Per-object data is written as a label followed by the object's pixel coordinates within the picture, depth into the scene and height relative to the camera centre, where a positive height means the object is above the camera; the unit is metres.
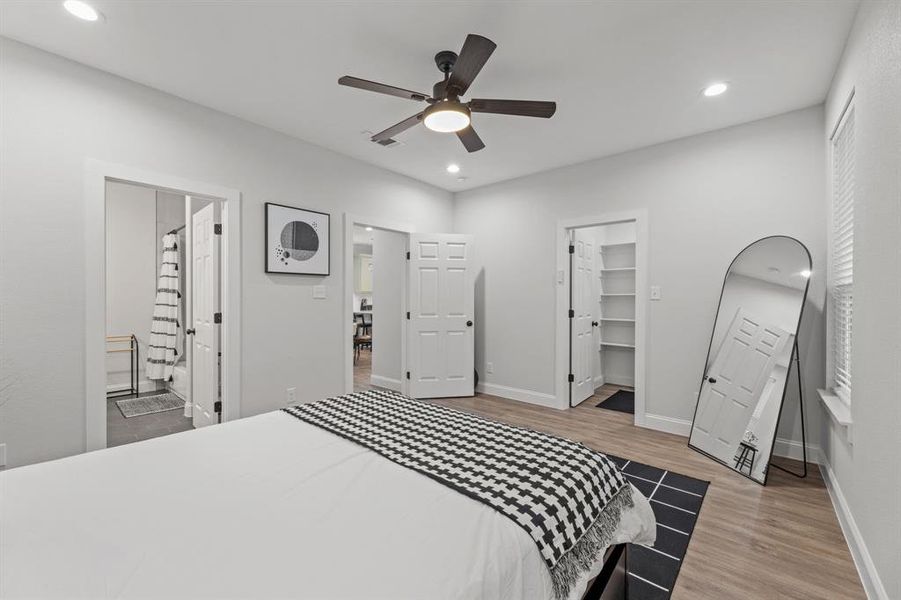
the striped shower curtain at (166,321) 4.77 -0.35
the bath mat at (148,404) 4.12 -1.26
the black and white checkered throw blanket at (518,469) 1.14 -0.61
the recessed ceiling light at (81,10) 1.99 +1.47
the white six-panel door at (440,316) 4.77 -0.25
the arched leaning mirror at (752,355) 2.78 -0.42
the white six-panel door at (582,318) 4.56 -0.25
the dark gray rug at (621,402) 4.47 -1.26
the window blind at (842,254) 2.36 +0.31
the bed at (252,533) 0.85 -0.62
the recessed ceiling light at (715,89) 2.70 +1.49
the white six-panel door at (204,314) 3.26 -0.18
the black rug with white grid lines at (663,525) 1.76 -1.27
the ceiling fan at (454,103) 2.03 +1.10
